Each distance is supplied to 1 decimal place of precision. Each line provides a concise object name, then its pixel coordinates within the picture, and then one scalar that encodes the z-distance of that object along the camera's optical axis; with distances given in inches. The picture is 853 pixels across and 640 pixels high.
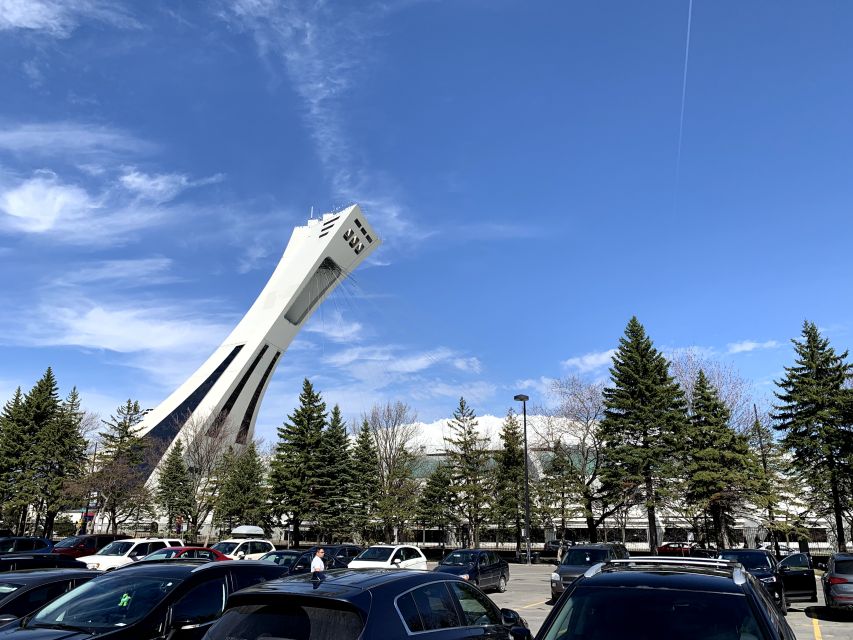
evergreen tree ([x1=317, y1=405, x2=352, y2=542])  1746.9
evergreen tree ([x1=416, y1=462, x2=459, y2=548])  1786.4
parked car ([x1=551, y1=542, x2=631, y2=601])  679.1
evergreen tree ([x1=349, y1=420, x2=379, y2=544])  1803.6
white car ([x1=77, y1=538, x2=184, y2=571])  751.7
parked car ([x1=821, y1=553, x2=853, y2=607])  544.4
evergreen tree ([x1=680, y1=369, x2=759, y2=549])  1477.6
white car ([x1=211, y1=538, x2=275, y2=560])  891.4
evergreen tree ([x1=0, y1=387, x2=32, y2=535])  1841.8
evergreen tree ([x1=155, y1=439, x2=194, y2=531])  1934.1
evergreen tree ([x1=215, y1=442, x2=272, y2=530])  1886.4
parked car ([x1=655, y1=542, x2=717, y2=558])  1285.7
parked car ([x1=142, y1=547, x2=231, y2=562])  611.8
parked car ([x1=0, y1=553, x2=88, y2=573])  526.8
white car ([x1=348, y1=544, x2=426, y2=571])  809.5
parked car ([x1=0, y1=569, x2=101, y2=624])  312.9
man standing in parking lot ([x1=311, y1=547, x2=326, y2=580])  636.7
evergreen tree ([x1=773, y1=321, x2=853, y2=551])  1453.0
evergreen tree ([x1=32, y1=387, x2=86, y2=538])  1829.5
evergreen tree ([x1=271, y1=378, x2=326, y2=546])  1739.7
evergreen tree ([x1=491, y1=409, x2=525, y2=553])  1742.1
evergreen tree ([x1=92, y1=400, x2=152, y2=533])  1754.4
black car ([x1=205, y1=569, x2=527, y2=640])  159.6
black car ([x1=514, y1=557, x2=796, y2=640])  151.6
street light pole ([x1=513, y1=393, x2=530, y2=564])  1514.6
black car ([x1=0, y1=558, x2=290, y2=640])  223.5
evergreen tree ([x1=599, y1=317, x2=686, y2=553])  1581.0
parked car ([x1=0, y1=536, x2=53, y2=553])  930.2
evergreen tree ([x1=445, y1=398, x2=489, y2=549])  1747.0
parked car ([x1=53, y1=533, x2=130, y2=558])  971.6
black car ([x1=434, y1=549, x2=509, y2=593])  806.5
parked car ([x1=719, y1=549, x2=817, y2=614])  639.1
